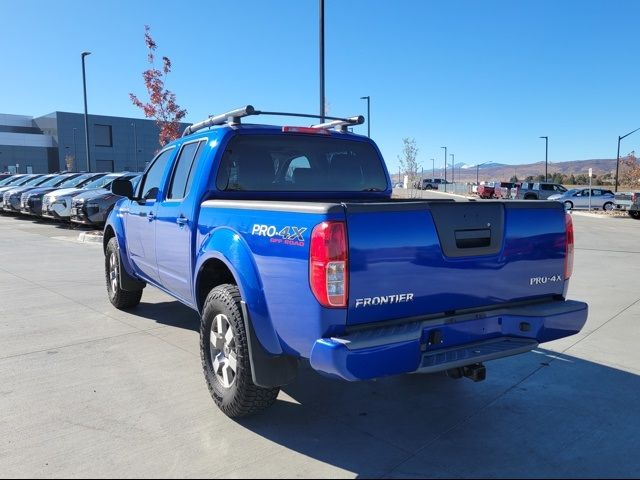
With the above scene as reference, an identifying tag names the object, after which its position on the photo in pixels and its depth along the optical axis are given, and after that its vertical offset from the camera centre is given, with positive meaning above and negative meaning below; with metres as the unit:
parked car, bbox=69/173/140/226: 15.32 -0.63
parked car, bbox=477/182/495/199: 46.44 -0.57
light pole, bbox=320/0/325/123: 12.97 +3.22
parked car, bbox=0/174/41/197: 23.42 +0.03
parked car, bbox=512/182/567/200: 40.45 -0.47
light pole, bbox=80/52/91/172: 23.44 +4.45
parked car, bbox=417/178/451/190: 76.31 +0.07
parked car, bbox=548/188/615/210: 34.38 -0.90
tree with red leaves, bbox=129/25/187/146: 20.12 +3.03
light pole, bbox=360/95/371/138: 29.02 +3.98
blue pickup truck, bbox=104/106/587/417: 2.89 -0.55
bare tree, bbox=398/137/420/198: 29.09 +1.00
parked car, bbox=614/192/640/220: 26.06 -0.96
